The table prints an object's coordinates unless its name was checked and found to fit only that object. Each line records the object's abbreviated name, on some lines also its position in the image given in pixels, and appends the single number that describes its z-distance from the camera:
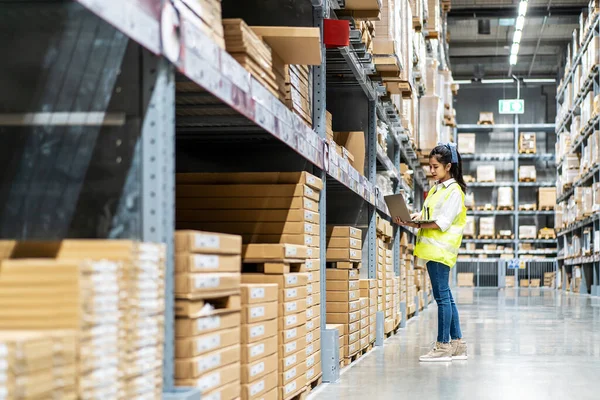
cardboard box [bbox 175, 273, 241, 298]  2.63
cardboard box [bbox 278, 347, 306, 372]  4.07
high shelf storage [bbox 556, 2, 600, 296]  19.00
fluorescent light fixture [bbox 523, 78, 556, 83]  29.56
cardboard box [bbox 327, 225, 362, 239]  6.32
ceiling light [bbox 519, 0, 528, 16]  20.53
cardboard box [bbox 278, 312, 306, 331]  4.07
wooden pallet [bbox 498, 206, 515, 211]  27.56
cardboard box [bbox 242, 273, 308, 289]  4.02
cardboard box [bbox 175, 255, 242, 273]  2.62
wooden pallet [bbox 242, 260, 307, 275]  4.05
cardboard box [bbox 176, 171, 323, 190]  4.49
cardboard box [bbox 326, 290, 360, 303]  6.28
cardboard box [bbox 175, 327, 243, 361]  2.66
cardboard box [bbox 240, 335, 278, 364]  3.44
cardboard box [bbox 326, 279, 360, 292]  6.27
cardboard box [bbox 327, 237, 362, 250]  6.28
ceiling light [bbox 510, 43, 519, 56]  24.70
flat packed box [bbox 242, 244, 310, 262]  4.06
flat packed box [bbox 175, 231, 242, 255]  2.64
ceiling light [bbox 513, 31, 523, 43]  23.12
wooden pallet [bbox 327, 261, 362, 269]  6.27
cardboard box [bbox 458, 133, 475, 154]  27.86
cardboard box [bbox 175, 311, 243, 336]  2.66
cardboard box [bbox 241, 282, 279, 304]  3.43
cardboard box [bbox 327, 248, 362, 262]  6.25
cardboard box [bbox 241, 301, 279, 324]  3.43
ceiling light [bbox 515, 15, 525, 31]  21.63
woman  6.56
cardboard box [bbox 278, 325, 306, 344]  4.07
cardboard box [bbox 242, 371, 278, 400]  3.44
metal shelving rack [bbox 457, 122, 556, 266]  27.69
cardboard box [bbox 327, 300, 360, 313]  6.27
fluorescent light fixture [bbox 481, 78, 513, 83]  29.30
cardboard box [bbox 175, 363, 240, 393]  2.66
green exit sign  26.17
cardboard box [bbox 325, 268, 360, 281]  6.27
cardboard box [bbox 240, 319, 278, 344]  3.43
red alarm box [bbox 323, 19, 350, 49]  5.18
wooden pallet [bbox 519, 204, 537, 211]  27.62
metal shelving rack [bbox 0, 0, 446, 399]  2.43
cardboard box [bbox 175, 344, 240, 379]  2.65
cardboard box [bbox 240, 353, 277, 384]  3.44
